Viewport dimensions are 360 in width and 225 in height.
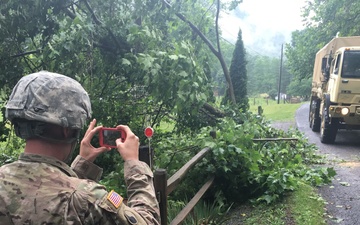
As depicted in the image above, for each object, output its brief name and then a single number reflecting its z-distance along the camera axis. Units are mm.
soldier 1308
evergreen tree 21812
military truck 9258
